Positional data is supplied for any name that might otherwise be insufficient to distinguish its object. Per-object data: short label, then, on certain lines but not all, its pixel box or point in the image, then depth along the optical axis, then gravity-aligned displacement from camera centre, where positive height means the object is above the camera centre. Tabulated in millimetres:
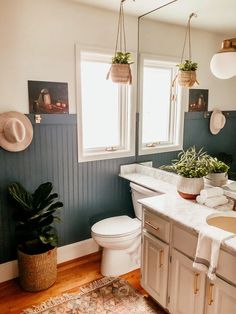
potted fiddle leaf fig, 2160 -1030
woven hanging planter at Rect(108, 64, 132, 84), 2353 +366
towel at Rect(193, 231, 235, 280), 1407 -750
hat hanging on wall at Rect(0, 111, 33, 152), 2127 -142
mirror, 2070 +369
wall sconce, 1848 +388
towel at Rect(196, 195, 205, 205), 1912 -617
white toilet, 2314 -1123
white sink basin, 1737 -701
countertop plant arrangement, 2035 -401
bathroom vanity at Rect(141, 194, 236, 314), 1419 -936
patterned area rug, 2023 -1504
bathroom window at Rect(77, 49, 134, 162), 2621 +20
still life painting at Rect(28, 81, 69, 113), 2305 +149
